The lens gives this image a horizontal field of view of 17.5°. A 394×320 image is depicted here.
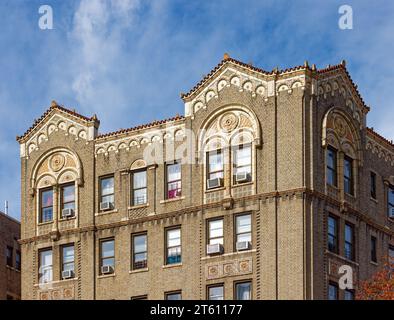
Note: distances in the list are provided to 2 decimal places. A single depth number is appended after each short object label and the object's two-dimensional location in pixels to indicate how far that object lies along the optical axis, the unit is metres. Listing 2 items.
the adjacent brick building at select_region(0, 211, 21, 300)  79.69
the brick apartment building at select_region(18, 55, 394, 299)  63.75
